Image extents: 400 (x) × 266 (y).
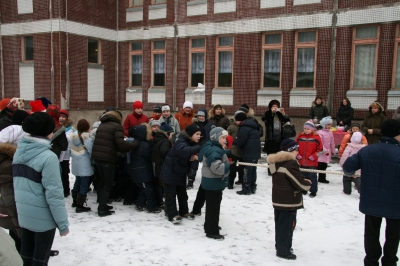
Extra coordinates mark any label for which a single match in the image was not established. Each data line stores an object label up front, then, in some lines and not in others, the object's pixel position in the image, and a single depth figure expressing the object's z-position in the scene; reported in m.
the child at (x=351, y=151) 7.56
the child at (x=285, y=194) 4.54
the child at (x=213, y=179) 5.20
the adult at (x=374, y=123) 8.92
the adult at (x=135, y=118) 7.73
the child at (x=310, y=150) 7.37
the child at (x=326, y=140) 8.40
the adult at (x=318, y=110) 11.40
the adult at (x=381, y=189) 3.89
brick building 12.21
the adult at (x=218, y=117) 8.84
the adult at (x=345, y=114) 11.26
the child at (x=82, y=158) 6.26
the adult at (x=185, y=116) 9.04
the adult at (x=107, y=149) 5.95
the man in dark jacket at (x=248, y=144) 7.51
